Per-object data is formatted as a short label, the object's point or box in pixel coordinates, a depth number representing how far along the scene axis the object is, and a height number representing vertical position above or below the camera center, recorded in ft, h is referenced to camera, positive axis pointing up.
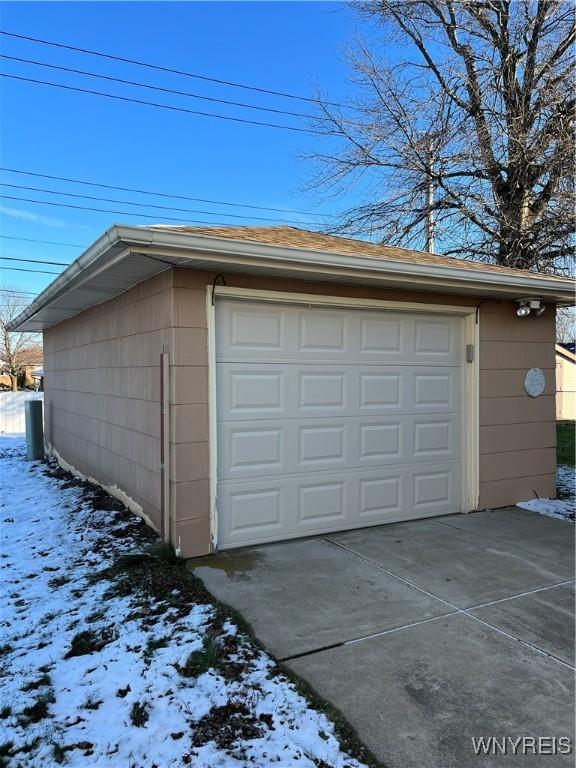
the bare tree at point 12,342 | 111.65 +8.02
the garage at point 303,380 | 14.62 -0.13
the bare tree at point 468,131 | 36.88 +18.04
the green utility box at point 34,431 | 34.12 -3.41
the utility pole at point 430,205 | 39.43 +13.05
